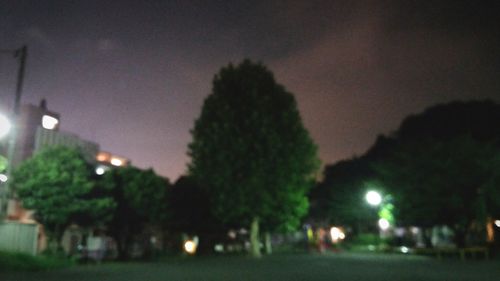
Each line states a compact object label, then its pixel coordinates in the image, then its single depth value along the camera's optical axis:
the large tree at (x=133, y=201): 35.94
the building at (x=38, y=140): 36.12
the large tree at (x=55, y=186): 26.11
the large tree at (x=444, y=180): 32.47
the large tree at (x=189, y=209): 42.53
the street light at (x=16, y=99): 19.66
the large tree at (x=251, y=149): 35.06
